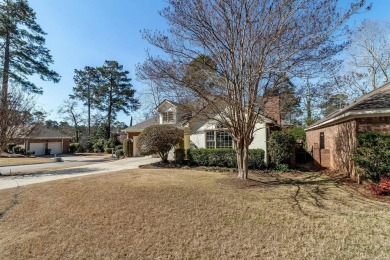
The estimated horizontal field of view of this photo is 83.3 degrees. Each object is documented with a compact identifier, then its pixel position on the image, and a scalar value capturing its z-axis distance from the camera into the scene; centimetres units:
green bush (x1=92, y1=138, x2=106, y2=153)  3531
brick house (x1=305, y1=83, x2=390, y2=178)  837
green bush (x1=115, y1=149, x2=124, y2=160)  2346
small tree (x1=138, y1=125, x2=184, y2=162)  1455
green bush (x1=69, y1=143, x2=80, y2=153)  3588
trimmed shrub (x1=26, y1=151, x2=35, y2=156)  2778
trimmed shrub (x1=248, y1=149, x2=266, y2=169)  1301
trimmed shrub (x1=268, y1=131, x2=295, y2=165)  1249
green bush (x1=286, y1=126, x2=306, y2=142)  2497
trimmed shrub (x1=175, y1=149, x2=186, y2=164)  1520
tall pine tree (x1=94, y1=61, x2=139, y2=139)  3853
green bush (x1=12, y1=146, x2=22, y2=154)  2816
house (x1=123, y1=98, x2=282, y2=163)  1121
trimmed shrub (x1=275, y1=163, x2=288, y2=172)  1229
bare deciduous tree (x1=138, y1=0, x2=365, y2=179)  749
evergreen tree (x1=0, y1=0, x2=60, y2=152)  2083
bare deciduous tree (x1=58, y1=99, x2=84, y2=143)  4147
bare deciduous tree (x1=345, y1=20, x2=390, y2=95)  2143
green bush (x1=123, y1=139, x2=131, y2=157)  2272
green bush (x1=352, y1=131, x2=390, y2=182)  750
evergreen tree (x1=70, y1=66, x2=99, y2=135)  3938
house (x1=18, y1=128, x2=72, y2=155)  2981
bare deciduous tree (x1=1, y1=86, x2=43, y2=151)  1327
